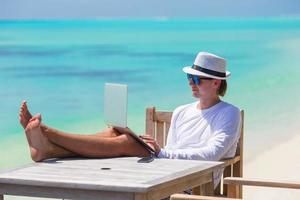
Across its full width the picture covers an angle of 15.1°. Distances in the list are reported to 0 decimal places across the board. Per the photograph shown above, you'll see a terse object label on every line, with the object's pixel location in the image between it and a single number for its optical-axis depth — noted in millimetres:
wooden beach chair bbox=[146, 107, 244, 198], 4700
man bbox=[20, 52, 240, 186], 4297
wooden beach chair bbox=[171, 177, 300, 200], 4346
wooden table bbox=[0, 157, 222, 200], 3737
